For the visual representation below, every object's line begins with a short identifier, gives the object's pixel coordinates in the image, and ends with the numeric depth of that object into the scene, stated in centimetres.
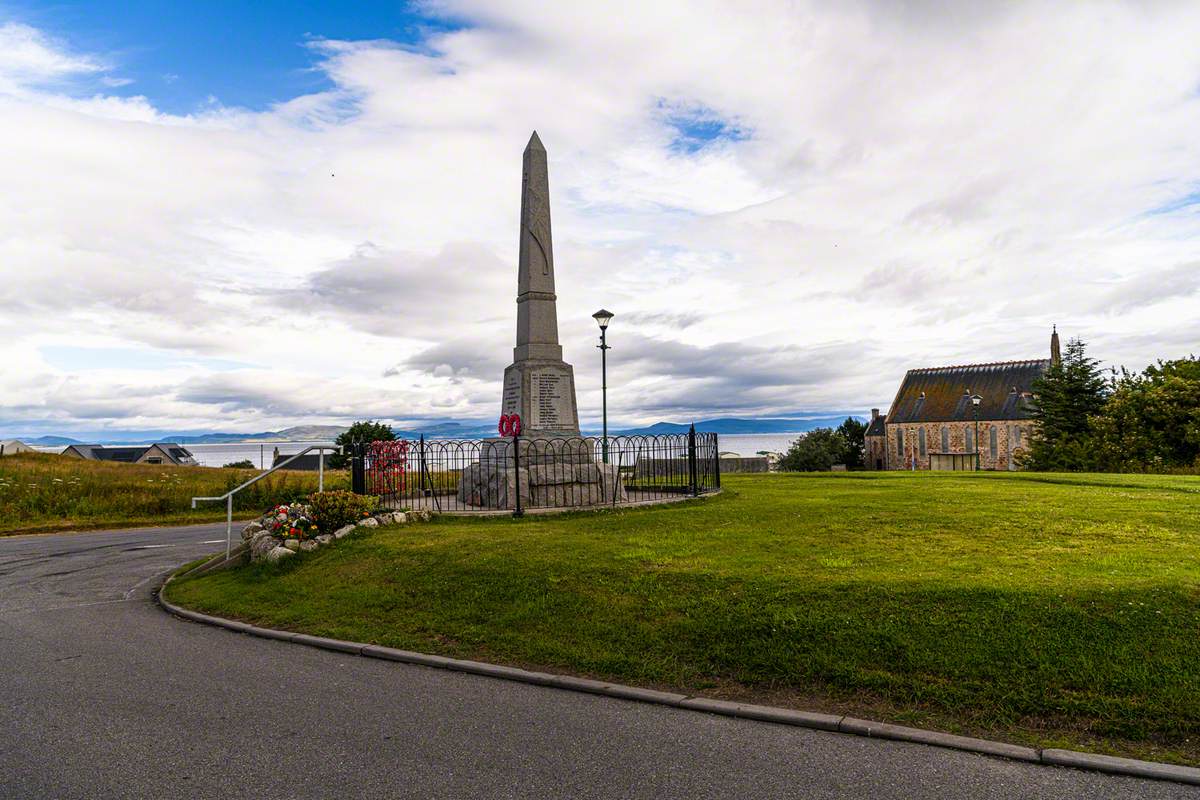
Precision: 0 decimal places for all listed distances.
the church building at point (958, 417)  7512
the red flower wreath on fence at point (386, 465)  1842
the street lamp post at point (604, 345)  2394
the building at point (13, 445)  5224
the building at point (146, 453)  6550
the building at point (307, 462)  5697
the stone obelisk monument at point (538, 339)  1783
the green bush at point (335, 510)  1339
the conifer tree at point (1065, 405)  4144
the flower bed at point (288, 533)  1253
